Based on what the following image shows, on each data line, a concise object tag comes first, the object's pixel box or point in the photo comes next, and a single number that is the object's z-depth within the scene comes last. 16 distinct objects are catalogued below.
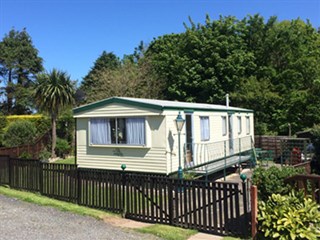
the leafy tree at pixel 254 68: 26.11
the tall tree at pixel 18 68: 41.84
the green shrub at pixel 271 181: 7.00
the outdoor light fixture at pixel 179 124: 11.53
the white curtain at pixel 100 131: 12.88
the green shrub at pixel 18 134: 20.69
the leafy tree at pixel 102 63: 42.22
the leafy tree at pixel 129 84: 28.77
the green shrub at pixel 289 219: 5.30
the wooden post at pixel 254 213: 5.95
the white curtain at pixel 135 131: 11.95
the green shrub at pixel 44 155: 19.52
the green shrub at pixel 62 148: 21.39
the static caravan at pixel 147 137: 11.72
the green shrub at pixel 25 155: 16.58
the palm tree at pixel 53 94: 20.58
